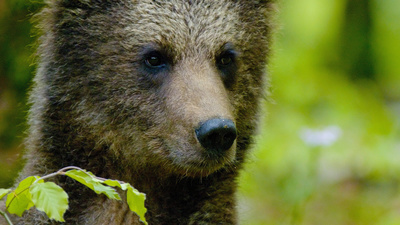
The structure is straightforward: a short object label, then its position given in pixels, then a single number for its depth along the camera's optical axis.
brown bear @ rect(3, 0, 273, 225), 8.48
